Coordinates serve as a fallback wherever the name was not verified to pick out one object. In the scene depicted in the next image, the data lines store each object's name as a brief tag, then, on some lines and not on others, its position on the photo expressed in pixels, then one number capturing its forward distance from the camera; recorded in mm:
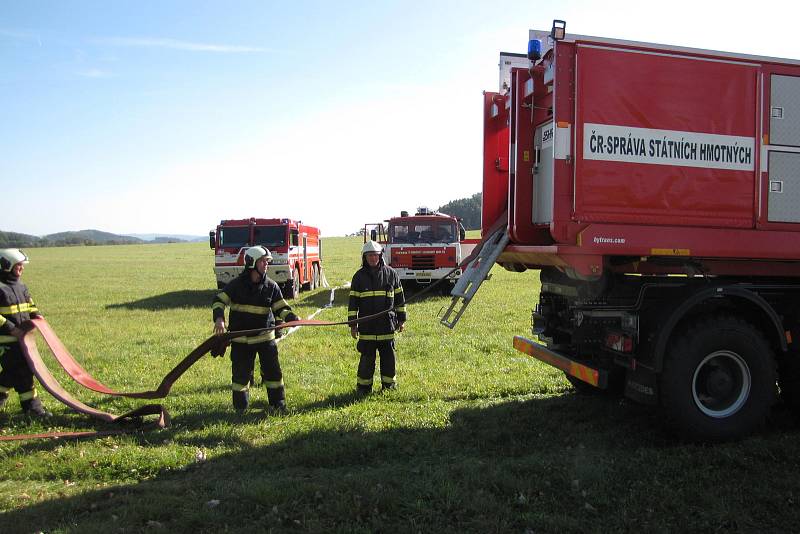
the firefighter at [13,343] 6289
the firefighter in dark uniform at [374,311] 7078
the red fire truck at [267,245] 17438
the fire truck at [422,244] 16781
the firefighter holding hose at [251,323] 6453
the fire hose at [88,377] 5910
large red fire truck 4961
